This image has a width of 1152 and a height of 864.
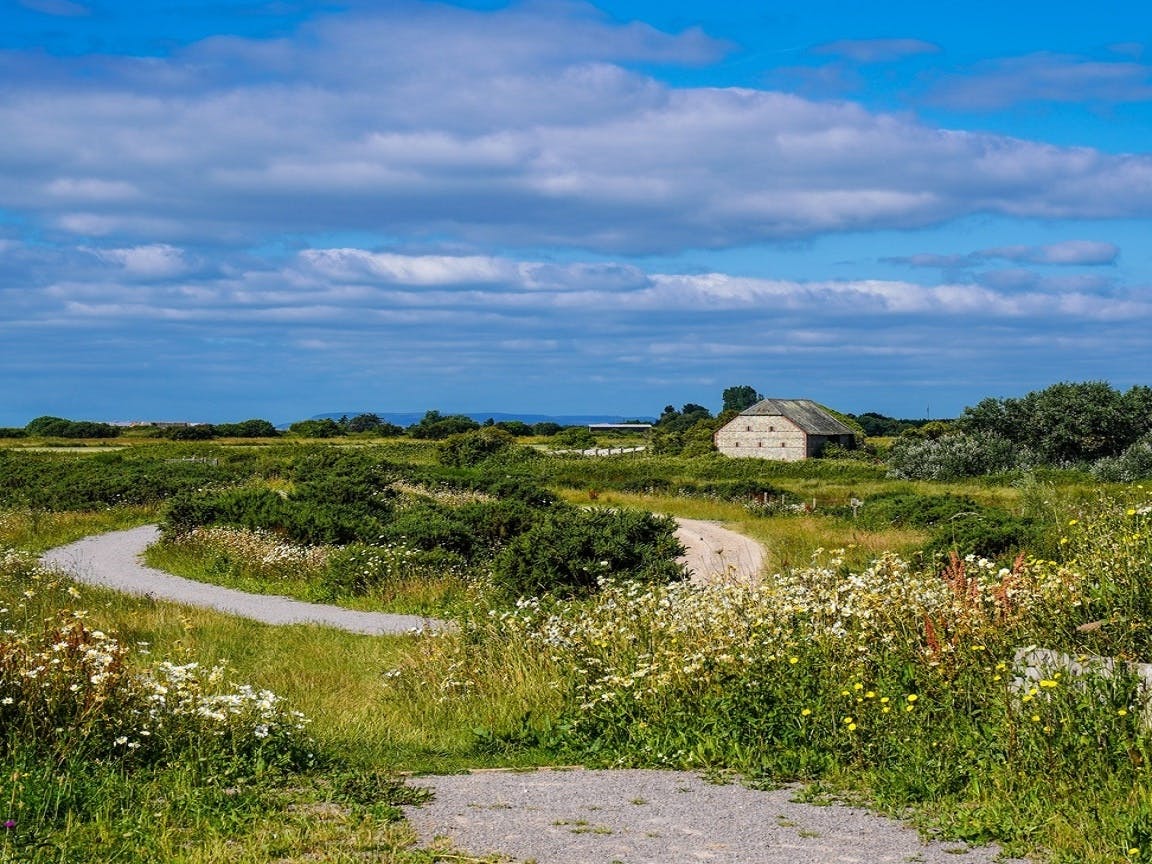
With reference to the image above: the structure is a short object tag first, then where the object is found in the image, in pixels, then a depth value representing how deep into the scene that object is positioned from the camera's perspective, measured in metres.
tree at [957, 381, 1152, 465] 51.94
